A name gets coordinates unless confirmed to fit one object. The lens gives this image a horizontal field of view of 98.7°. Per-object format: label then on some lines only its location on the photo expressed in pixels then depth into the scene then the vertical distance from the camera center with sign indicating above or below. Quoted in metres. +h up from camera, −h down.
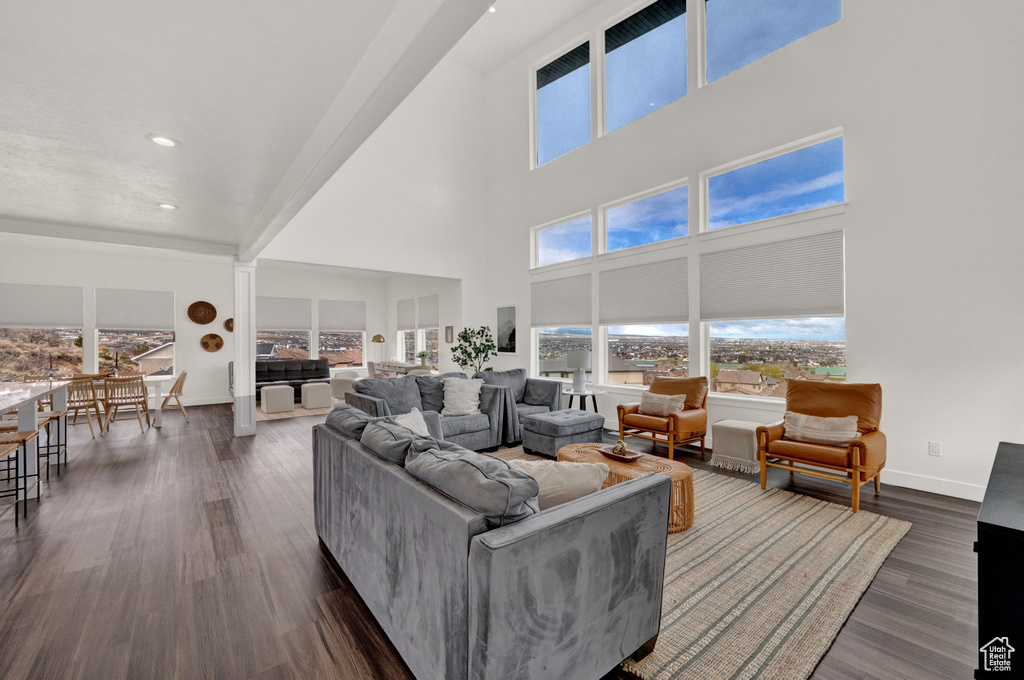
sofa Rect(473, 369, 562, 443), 5.20 -0.76
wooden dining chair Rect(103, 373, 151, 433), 5.91 -0.69
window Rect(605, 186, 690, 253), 5.59 +1.57
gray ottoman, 4.62 -1.00
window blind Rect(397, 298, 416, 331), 9.92 +0.54
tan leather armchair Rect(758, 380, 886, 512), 3.26 -0.84
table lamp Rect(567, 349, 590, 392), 5.69 -0.38
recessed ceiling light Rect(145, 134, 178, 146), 2.67 +1.23
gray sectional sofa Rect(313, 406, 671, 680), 1.29 -0.77
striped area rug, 1.78 -1.30
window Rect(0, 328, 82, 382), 6.83 -0.16
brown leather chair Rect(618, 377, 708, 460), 4.55 -0.89
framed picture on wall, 7.89 +0.16
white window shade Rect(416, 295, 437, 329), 9.25 +0.57
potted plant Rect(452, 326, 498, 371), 7.97 -0.20
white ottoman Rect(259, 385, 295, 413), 7.52 -1.02
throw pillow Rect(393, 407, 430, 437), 2.84 -0.55
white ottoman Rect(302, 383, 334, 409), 8.09 -1.06
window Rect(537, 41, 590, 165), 7.01 +3.86
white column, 5.97 -0.13
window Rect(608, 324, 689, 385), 5.63 -0.23
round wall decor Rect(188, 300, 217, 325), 8.32 +0.53
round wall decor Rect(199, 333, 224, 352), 8.47 -0.04
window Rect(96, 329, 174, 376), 7.66 -0.18
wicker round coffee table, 2.90 -0.95
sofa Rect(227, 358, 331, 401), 8.56 -0.68
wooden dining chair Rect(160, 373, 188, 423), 6.62 -0.74
